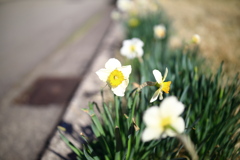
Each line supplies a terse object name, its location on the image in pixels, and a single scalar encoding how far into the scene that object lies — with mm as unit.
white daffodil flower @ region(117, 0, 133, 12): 1372
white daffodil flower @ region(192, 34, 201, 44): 760
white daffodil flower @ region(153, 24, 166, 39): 1033
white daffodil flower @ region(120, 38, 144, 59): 770
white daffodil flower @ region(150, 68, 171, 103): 524
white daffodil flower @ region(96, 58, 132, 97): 533
